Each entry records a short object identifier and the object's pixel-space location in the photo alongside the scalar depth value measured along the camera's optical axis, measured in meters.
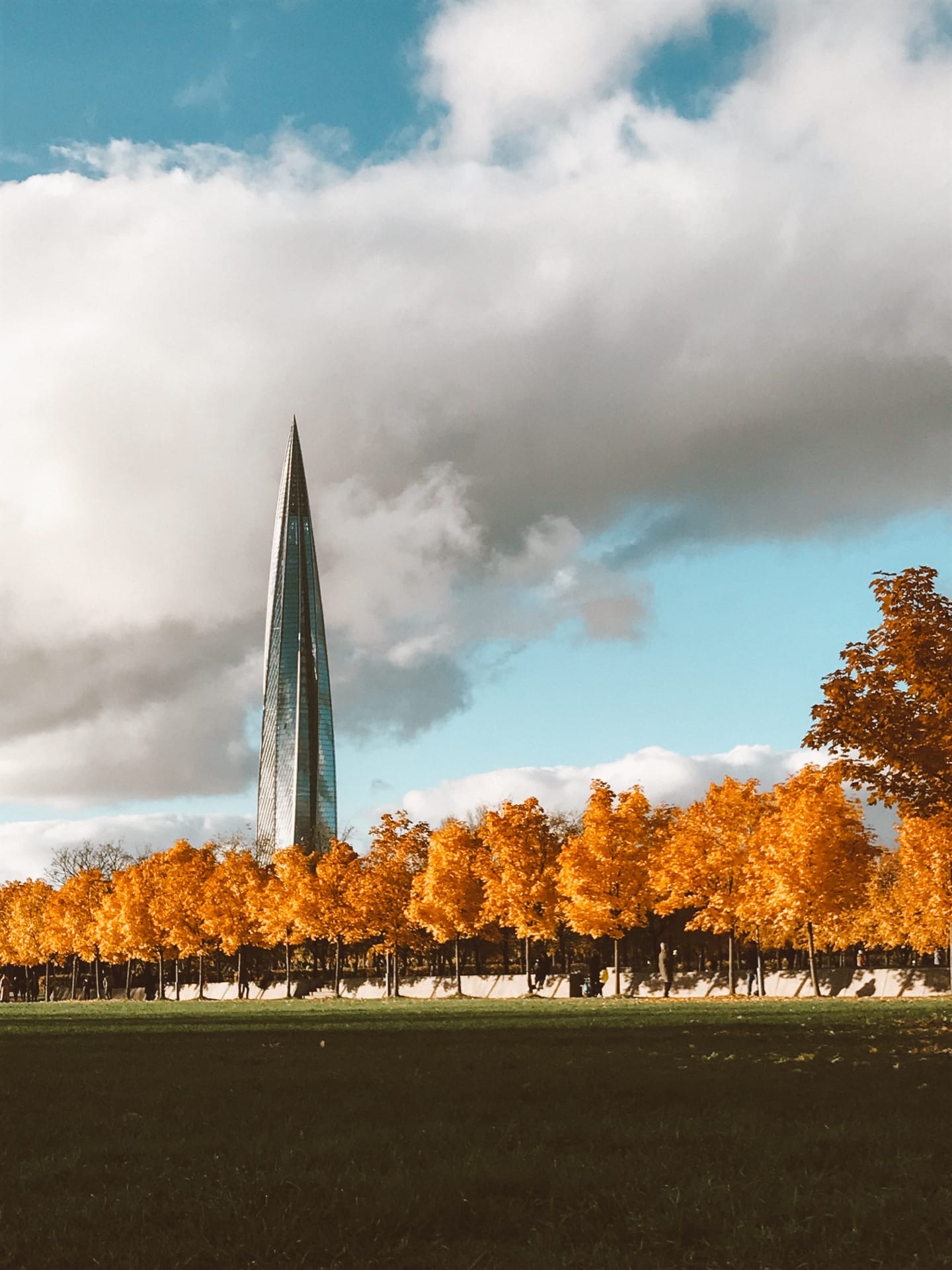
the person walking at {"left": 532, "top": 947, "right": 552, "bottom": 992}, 63.50
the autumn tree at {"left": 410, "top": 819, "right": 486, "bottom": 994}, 62.38
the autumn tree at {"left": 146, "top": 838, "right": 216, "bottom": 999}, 79.44
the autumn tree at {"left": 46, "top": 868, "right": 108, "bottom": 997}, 89.50
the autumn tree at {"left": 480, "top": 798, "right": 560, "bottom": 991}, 58.91
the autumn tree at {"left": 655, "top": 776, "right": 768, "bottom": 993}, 52.66
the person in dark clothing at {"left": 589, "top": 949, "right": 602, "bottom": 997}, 59.53
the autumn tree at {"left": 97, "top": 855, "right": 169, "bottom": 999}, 80.81
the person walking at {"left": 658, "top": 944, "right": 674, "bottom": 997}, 55.50
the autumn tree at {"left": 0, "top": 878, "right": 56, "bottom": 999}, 99.00
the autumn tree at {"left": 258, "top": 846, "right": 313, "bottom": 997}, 71.56
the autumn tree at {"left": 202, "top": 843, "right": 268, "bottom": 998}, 77.12
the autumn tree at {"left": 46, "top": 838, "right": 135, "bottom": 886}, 128.38
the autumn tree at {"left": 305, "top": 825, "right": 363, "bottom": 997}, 68.50
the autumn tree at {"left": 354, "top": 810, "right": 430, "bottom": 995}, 67.25
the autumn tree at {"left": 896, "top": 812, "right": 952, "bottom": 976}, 45.41
